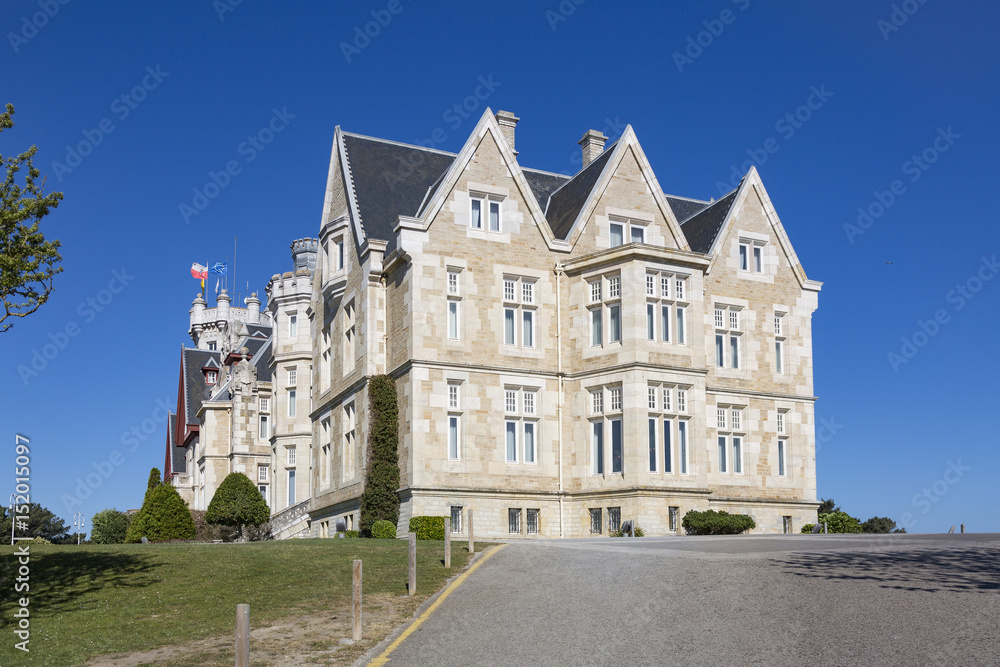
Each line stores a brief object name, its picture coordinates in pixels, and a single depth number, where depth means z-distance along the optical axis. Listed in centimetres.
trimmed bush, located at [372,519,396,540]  3334
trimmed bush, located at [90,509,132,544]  7581
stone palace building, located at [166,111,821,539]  3484
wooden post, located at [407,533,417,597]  1691
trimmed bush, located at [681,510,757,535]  3388
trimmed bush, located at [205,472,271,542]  4681
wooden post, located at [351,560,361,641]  1382
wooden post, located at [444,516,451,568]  1967
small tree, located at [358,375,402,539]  3475
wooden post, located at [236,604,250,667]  997
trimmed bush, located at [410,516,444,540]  3219
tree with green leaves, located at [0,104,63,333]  1816
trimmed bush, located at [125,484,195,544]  4259
